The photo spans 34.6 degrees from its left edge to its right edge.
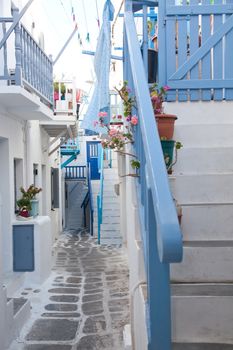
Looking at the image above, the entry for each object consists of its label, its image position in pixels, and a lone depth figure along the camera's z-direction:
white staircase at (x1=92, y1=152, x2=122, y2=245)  11.57
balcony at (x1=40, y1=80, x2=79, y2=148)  9.96
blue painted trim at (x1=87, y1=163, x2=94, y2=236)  13.32
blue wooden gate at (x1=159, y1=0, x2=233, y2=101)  3.94
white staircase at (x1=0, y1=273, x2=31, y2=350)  4.23
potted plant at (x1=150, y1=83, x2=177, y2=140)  3.34
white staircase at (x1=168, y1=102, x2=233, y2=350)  2.12
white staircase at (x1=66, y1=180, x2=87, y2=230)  15.90
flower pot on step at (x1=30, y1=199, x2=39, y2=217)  7.18
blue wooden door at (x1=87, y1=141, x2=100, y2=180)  17.58
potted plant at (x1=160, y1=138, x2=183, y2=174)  3.07
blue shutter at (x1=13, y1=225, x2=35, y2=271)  6.59
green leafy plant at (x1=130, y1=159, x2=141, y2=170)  2.60
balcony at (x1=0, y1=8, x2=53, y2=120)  5.50
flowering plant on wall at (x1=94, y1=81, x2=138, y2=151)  3.04
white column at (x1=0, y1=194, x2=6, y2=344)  4.05
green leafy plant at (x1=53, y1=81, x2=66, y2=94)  10.40
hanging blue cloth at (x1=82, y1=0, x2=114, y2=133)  4.83
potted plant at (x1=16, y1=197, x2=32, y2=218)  7.00
